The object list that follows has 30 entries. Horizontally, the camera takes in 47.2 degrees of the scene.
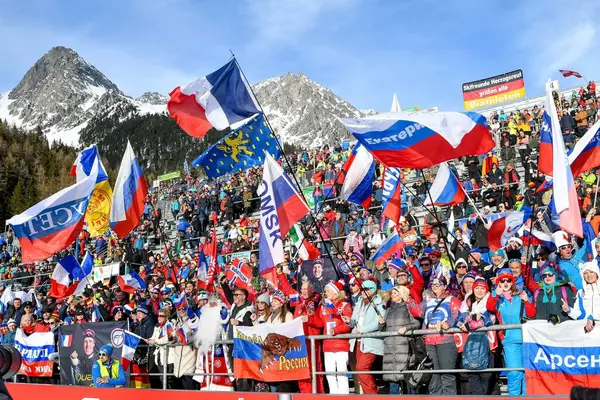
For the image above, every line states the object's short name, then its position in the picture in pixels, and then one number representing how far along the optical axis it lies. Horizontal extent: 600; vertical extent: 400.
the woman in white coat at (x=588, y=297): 7.58
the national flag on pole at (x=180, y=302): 12.07
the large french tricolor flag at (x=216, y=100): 12.02
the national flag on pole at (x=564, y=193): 8.21
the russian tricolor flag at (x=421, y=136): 9.48
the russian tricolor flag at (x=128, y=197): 13.19
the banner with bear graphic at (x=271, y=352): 9.25
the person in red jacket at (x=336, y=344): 9.14
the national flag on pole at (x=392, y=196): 12.44
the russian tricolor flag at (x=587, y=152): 10.43
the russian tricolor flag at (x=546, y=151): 10.49
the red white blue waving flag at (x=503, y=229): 12.75
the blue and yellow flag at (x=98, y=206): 14.48
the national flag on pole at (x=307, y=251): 14.88
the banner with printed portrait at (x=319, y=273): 12.94
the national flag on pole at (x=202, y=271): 14.73
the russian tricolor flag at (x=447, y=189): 13.85
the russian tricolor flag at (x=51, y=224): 12.10
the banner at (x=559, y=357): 7.15
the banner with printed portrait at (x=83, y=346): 11.56
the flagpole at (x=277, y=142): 8.92
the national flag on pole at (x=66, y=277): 15.09
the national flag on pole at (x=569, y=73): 20.97
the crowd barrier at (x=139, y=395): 8.16
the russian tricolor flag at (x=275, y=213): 10.02
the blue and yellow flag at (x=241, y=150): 12.12
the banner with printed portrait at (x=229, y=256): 20.61
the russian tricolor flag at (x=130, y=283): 16.59
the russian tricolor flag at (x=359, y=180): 13.09
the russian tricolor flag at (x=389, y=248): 13.25
